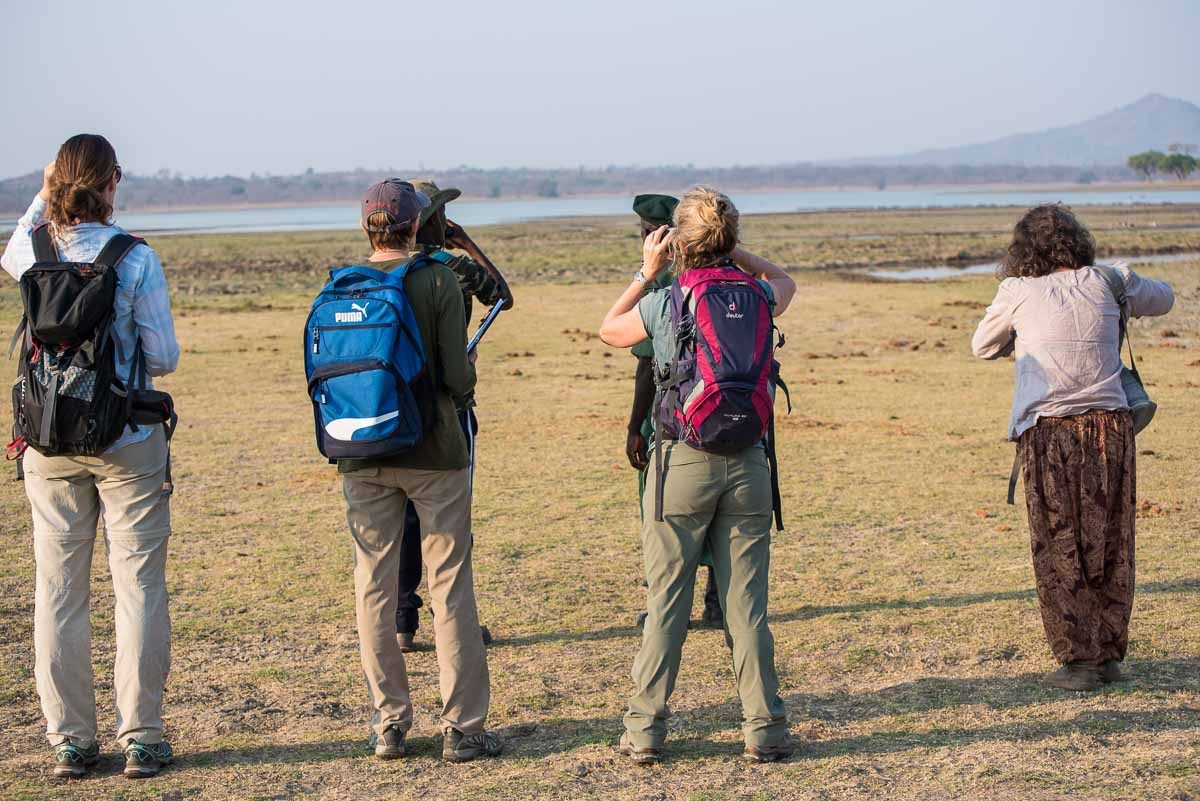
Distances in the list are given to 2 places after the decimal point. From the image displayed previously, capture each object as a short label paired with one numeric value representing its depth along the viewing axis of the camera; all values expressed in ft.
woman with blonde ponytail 27.48
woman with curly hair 33.45
